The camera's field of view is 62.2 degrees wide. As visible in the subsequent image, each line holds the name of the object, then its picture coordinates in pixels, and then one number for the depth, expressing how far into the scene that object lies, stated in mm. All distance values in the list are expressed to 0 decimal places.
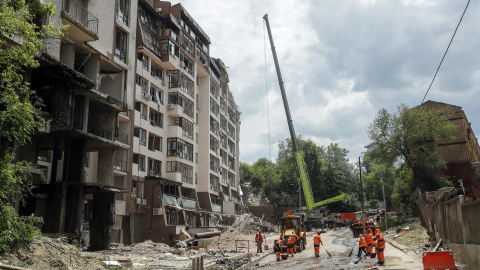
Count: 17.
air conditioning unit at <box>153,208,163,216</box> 37250
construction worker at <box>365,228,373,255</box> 23056
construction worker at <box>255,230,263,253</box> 28953
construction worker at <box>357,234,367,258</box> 22916
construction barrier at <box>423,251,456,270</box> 13797
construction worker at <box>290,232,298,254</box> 25953
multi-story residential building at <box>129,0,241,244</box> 37812
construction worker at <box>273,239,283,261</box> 23578
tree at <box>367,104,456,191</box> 46938
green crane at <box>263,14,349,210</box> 38969
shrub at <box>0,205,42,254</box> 12820
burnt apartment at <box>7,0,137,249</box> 22781
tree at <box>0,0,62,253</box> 12430
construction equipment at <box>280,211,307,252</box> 28342
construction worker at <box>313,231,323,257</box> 23703
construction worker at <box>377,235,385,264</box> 19500
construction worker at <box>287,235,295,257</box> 24797
